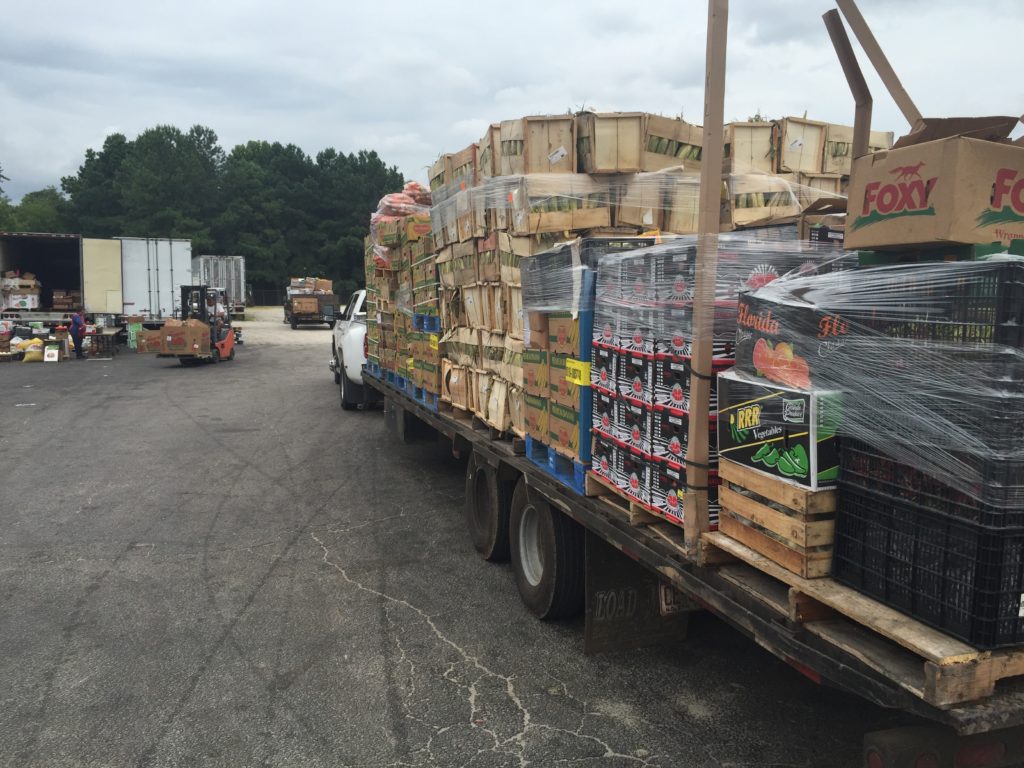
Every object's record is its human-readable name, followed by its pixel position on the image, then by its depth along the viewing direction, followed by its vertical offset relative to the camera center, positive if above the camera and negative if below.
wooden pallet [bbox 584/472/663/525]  3.60 -0.95
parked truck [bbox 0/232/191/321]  24.44 +0.89
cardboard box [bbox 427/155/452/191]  6.86 +1.24
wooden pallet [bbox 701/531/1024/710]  2.03 -0.95
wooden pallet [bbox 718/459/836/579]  2.52 -0.70
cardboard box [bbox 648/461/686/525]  3.22 -0.76
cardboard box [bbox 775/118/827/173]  5.41 +1.20
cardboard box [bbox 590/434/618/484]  3.80 -0.74
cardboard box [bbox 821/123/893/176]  5.68 +1.22
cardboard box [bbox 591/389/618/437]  3.75 -0.51
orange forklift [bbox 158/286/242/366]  21.45 -0.75
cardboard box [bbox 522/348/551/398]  4.57 -0.38
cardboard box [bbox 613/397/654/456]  3.39 -0.52
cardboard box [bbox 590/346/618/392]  3.71 -0.29
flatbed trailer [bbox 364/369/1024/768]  2.05 -1.02
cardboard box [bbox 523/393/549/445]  4.63 -0.66
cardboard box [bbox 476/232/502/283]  5.50 +0.35
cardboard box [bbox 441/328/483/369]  6.09 -0.32
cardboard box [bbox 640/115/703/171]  5.19 +1.17
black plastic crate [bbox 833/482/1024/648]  2.05 -0.71
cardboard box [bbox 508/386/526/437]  5.20 -0.69
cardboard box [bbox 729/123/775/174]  5.29 +1.14
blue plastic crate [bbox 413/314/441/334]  7.23 -0.15
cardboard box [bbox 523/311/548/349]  4.58 -0.12
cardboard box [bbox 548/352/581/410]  4.18 -0.41
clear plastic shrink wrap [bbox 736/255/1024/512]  2.03 -0.15
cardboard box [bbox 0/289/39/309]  24.62 +0.01
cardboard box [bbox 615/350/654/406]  3.38 -0.29
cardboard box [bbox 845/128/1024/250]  2.38 +0.39
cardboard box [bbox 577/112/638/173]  5.00 +1.10
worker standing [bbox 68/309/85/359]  23.83 -0.91
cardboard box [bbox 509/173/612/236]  4.95 +0.69
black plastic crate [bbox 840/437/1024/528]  2.01 -0.48
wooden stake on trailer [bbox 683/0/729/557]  2.95 +0.18
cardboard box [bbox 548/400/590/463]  4.12 -0.67
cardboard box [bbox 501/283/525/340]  5.14 +0.00
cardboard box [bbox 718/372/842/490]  2.49 -0.40
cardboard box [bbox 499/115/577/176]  5.09 +1.09
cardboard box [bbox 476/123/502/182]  5.47 +1.13
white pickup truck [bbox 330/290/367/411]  13.58 -0.96
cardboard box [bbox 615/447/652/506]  3.47 -0.76
